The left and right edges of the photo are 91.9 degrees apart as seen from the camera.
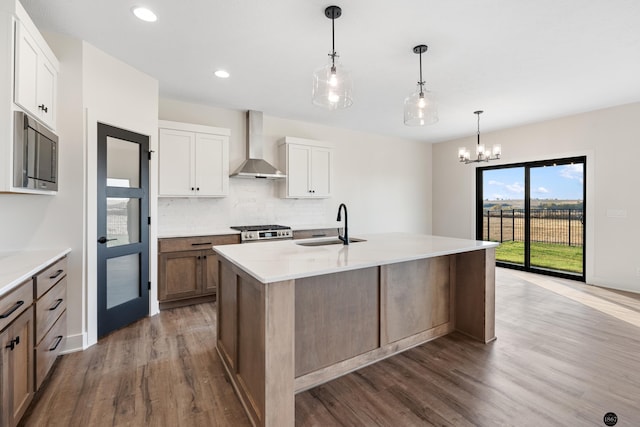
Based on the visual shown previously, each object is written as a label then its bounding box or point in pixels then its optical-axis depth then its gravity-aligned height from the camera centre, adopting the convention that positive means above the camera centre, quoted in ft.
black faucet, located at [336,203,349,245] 8.38 -0.76
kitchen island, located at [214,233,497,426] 5.47 -2.30
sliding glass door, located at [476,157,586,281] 16.65 -0.06
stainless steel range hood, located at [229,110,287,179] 14.55 +2.86
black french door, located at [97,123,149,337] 9.43 -0.56
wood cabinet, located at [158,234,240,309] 11.96 -2.33
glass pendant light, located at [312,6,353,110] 7.09 +2.97
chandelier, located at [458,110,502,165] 15.09 +2.99
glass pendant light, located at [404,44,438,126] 8.52 +2.87
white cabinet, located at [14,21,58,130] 6.40 +3.07
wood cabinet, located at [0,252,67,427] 4.99 -2.46
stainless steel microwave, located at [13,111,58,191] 6.38 +1.25
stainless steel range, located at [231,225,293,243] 13.24 -0.96
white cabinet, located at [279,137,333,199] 15.71 +2.31
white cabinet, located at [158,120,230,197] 12.60 +2.14
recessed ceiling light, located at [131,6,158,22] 7.44 +4.84
